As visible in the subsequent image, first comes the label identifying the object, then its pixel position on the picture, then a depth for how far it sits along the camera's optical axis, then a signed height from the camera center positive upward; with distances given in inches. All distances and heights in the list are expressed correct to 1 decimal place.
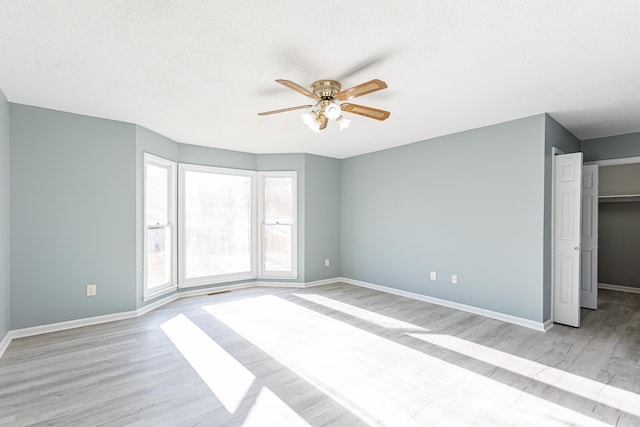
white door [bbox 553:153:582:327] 143.8 -11.6
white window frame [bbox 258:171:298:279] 227.0 -13.8
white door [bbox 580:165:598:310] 171.9 -13.8
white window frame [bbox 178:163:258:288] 193.8 -13.0
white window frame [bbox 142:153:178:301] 174.2 -3.7
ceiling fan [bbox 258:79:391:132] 95.5 +37.3
